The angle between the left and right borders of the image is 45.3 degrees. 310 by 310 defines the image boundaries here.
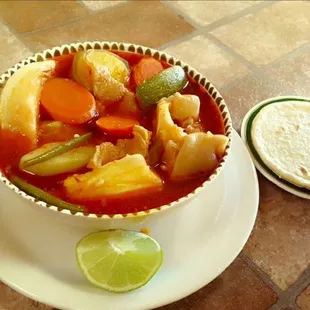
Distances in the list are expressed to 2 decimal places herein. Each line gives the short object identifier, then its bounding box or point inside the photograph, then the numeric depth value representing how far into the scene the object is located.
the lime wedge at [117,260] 0.21
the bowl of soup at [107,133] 0.23
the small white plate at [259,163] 0.30
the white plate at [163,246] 0.21
